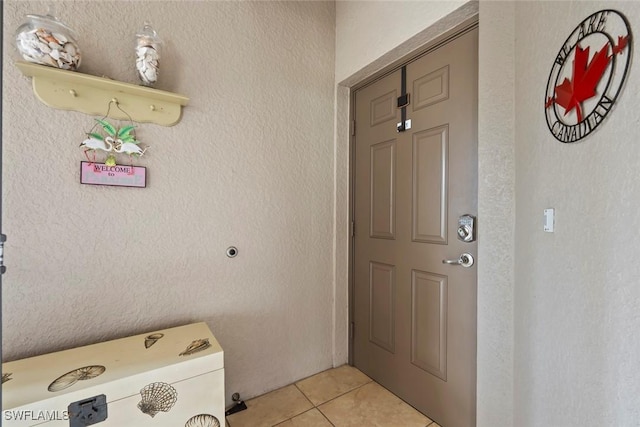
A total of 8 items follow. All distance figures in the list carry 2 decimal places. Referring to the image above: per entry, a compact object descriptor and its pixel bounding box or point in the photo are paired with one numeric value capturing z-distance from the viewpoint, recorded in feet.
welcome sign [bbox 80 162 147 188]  4.46
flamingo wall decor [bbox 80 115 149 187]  4.46
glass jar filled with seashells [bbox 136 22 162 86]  4.52
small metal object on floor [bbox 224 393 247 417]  5.60
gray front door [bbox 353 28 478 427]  4.95
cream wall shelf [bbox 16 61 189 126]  4.12
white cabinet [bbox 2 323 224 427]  3.23
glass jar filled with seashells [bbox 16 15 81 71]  3.81
